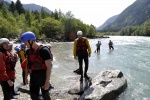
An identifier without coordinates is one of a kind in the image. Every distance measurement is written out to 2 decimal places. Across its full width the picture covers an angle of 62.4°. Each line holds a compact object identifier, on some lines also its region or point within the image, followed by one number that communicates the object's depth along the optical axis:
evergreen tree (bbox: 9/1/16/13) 72.69
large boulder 5.30
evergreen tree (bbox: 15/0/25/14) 74.11
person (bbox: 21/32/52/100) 2.85
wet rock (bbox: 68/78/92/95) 5.68
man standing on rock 5.68
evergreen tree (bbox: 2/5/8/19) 51.30
